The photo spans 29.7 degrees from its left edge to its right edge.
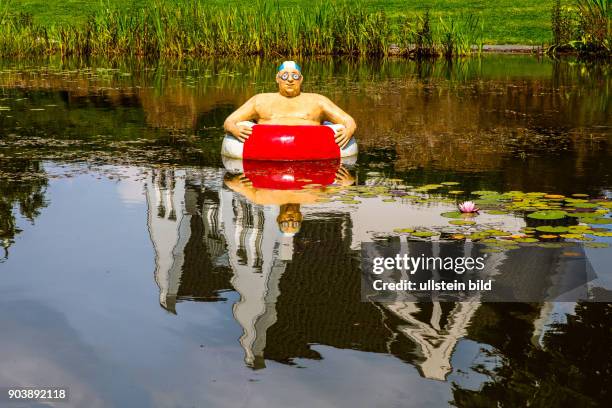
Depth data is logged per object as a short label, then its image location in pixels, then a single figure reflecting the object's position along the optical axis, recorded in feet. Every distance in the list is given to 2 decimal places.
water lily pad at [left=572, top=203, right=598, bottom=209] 28.12
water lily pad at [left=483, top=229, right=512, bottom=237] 24.82
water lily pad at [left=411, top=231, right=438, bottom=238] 24.95
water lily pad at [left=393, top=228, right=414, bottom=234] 25.39
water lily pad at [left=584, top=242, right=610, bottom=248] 23.84
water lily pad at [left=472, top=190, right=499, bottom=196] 30.00
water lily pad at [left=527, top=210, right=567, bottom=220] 26.45
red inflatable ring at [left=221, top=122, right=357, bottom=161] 35.24
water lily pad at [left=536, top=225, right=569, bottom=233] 25.20
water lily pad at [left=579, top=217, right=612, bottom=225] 26.23
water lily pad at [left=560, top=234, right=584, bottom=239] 24.63
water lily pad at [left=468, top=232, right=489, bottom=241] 24.62
